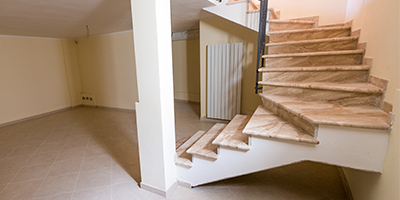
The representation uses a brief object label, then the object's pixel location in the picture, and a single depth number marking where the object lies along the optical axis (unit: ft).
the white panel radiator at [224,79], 12.67
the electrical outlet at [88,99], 19.72
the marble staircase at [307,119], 4.16
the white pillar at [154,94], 5.38
